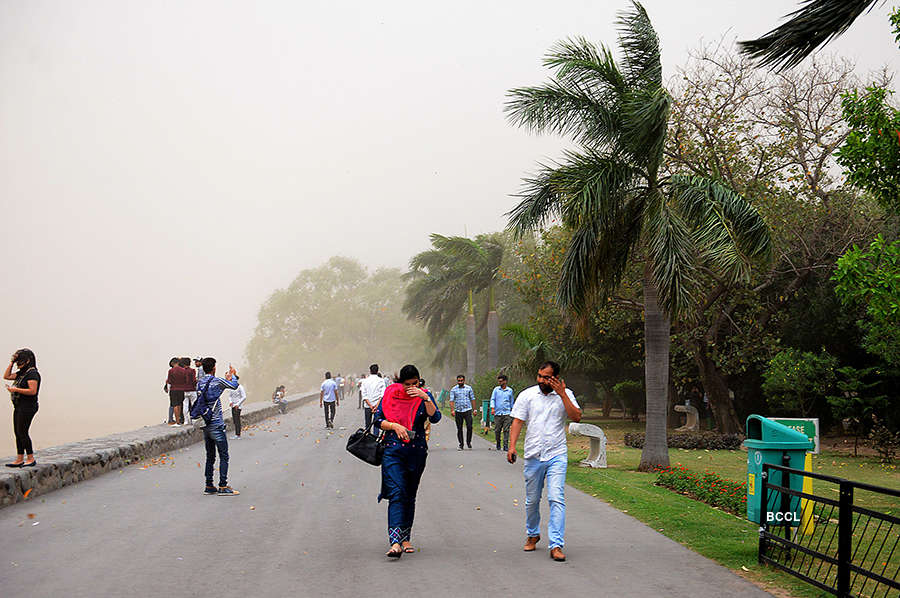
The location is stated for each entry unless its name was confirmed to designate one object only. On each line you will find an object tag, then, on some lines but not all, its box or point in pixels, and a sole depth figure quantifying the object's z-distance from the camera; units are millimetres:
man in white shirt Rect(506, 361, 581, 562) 8365
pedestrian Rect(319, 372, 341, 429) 29469
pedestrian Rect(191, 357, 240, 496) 12898
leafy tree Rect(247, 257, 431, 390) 111812
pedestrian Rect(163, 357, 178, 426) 24531
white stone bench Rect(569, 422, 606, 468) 17734
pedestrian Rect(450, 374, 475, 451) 21906
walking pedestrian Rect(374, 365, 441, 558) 8391
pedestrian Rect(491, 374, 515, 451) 19938
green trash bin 8109
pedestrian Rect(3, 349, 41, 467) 12680
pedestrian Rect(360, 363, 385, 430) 20531
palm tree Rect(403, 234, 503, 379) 40250
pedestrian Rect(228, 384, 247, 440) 24953
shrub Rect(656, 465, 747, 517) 11680
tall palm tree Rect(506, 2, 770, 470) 16266
